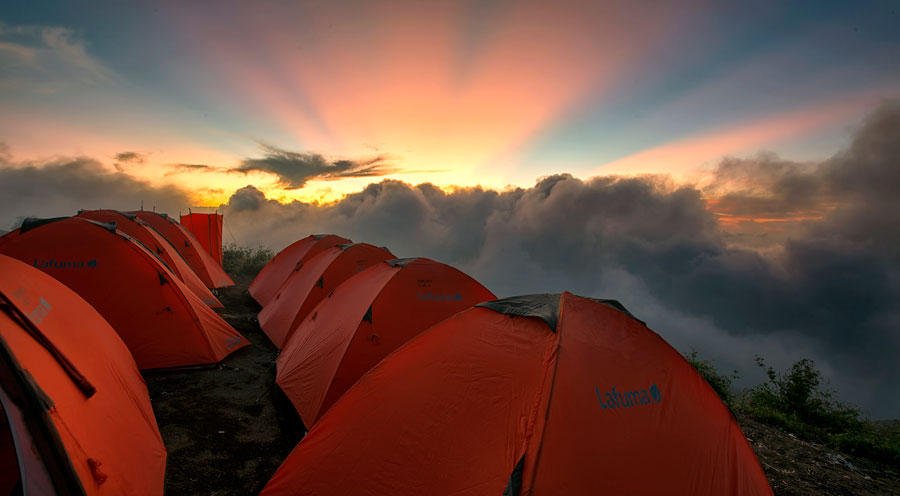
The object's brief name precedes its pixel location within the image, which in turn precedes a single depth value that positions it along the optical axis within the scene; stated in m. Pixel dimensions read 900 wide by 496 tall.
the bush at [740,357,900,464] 6.62
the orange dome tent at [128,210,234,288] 13.88
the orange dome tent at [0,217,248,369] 6.40
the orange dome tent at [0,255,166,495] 2.58
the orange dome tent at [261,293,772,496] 3.00
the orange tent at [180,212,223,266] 18.12
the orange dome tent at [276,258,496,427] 5.49
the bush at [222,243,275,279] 18.66
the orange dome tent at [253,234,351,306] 12.51
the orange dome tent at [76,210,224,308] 9.85
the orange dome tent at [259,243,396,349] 8.83
